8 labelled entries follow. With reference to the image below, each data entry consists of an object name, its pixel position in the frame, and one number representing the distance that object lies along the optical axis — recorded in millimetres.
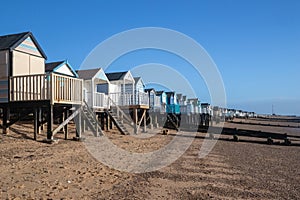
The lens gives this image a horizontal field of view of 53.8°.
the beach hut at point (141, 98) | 23266
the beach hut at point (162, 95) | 41978
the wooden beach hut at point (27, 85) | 13812
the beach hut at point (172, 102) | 35594
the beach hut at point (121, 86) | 23422
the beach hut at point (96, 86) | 19750
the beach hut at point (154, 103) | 28534
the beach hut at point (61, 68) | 20473
